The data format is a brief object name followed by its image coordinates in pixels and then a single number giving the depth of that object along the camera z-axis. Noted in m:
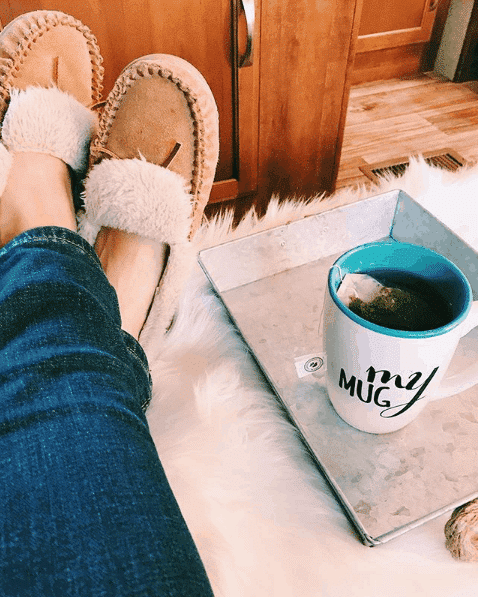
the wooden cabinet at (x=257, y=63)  0.66
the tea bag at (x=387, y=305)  0.35
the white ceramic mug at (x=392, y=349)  0.31
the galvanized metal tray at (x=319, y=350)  0.39
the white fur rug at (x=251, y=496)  0.39
